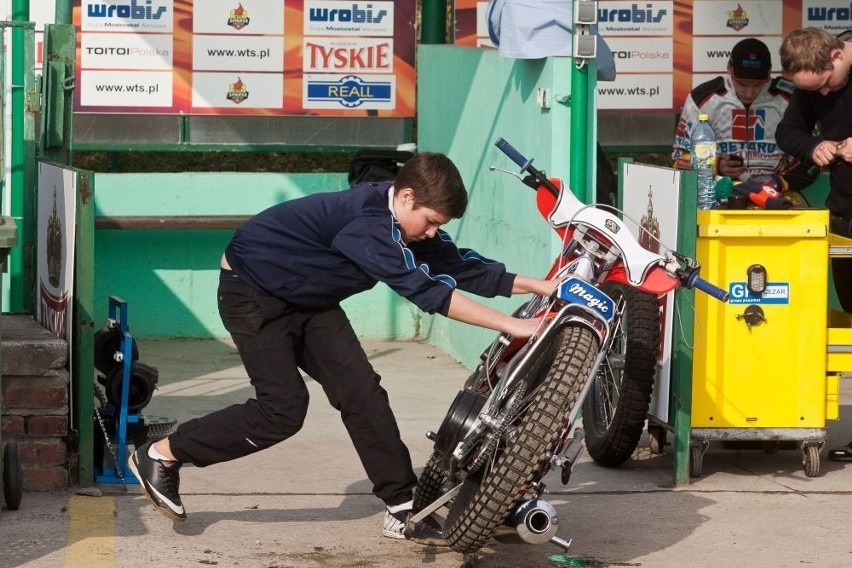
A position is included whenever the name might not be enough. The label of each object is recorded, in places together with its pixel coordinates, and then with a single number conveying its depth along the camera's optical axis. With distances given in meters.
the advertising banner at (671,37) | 17.82
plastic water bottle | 11.56
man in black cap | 15.50
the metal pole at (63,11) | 15.80
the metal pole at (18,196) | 12.45
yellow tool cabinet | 11.16
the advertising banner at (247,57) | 17.24
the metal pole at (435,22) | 18.11
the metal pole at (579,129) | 13.00
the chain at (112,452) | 10.98
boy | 9.29
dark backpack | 16.69
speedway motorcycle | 8.45
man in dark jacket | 11.90
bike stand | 11.02
